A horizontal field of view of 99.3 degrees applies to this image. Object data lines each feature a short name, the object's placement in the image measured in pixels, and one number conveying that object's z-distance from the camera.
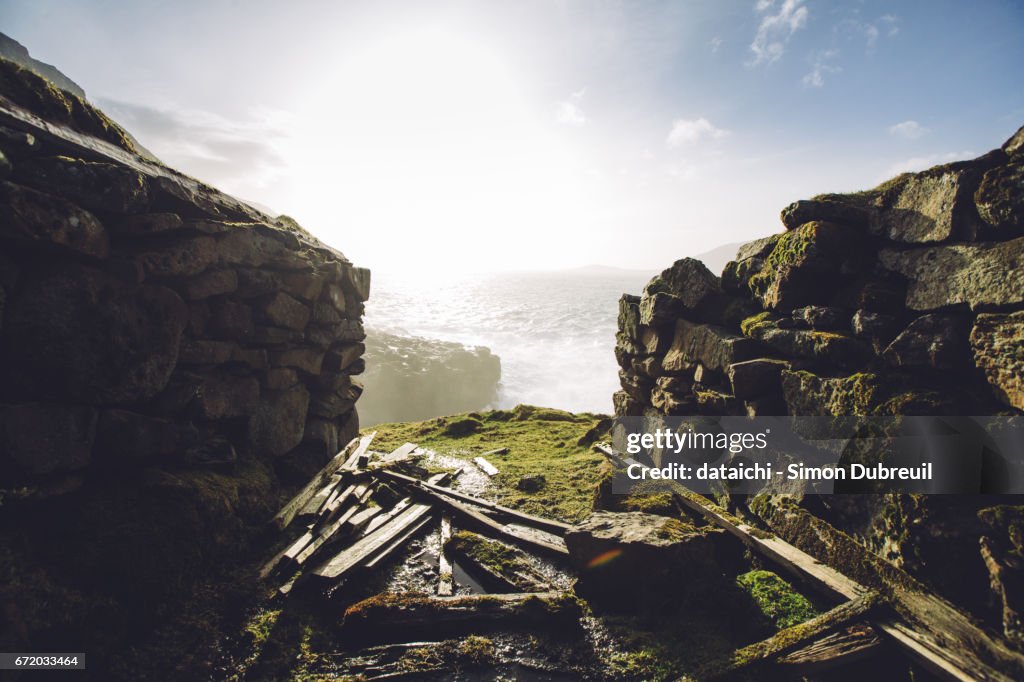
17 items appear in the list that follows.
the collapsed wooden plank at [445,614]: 4.43
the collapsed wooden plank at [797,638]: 3.68
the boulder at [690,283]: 7.51
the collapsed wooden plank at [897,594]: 3.06
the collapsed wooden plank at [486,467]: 9.45
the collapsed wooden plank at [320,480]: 6.41
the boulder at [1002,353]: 3.42
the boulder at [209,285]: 5.98
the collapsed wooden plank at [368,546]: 5.20
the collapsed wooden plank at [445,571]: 5.14
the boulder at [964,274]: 3.57
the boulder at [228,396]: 6.14
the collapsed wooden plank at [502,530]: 5.91
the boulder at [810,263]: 5.18
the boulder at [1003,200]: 3.61
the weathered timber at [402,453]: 10.29
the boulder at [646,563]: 4.61
